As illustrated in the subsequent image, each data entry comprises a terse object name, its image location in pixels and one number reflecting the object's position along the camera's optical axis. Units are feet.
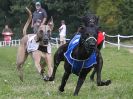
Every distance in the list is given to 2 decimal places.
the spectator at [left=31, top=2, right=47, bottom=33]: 50.77
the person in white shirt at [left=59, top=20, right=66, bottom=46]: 111.24
